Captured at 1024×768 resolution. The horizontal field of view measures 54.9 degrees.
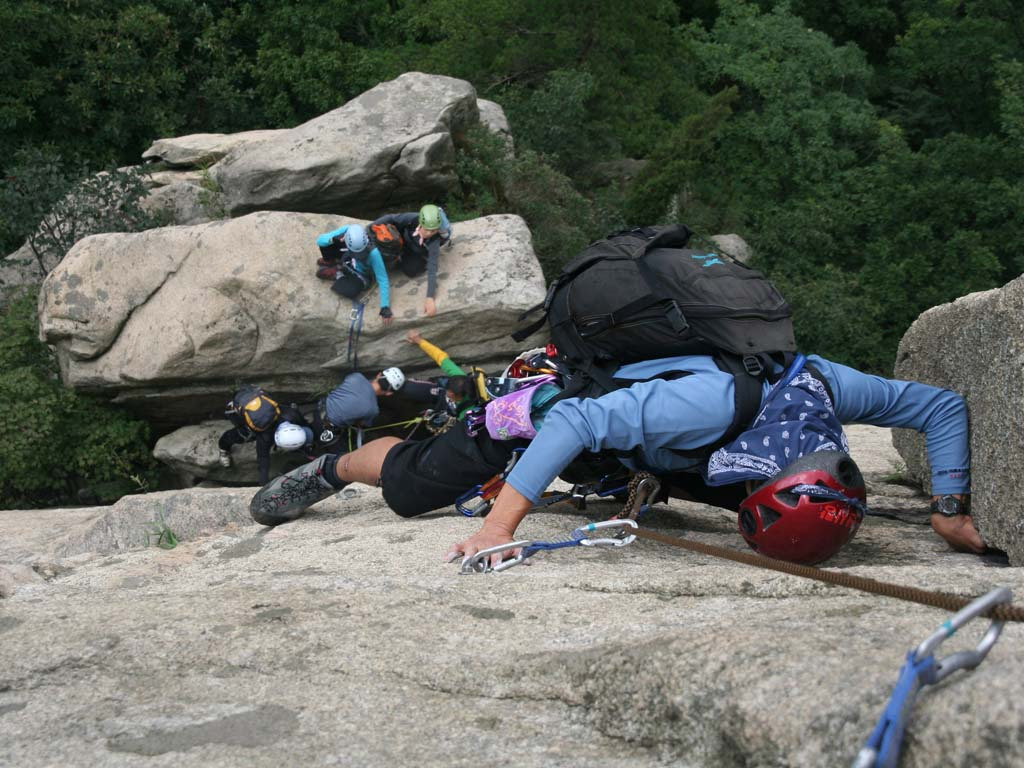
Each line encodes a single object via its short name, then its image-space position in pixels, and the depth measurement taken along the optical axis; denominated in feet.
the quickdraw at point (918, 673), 4.70
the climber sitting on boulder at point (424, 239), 30.07
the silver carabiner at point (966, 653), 4.90
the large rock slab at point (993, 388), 9.34
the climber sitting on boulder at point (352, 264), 29.40
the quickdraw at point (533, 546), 9.38
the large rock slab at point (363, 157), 36.96
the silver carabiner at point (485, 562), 9.33
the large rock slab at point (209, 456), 33.81
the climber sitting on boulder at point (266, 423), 27.76
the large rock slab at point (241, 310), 30.25
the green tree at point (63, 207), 39.50
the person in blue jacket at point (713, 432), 9.58
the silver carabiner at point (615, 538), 9.80
